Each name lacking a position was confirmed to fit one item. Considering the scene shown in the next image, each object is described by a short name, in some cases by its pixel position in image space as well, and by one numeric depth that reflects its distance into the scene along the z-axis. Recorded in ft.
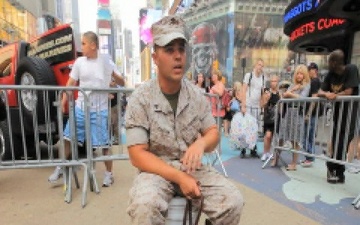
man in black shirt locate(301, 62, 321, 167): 14.48
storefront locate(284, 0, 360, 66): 28.09
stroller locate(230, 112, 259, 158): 17.52
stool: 4.83
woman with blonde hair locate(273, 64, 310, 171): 14.87
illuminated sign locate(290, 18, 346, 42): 28.29
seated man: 4.72
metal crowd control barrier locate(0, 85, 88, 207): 11.25
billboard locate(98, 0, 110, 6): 431.84
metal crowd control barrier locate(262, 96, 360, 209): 12.23
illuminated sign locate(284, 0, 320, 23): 27.99
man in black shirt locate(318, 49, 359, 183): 12.42
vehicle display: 13.64
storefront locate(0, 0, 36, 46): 67.46
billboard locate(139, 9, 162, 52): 177.47
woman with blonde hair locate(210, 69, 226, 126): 22.92
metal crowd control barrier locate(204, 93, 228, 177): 14.99
